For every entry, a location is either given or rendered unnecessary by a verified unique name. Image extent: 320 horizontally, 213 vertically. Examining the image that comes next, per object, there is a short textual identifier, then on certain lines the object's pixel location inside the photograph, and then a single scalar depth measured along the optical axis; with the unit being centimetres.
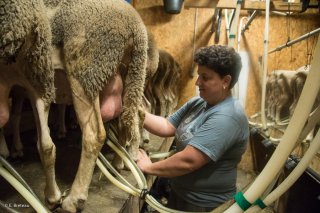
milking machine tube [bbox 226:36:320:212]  66
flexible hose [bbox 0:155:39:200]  113
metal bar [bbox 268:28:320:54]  229
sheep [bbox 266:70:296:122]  378
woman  146
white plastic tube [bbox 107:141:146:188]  151
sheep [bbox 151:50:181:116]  349
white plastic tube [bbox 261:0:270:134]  231
